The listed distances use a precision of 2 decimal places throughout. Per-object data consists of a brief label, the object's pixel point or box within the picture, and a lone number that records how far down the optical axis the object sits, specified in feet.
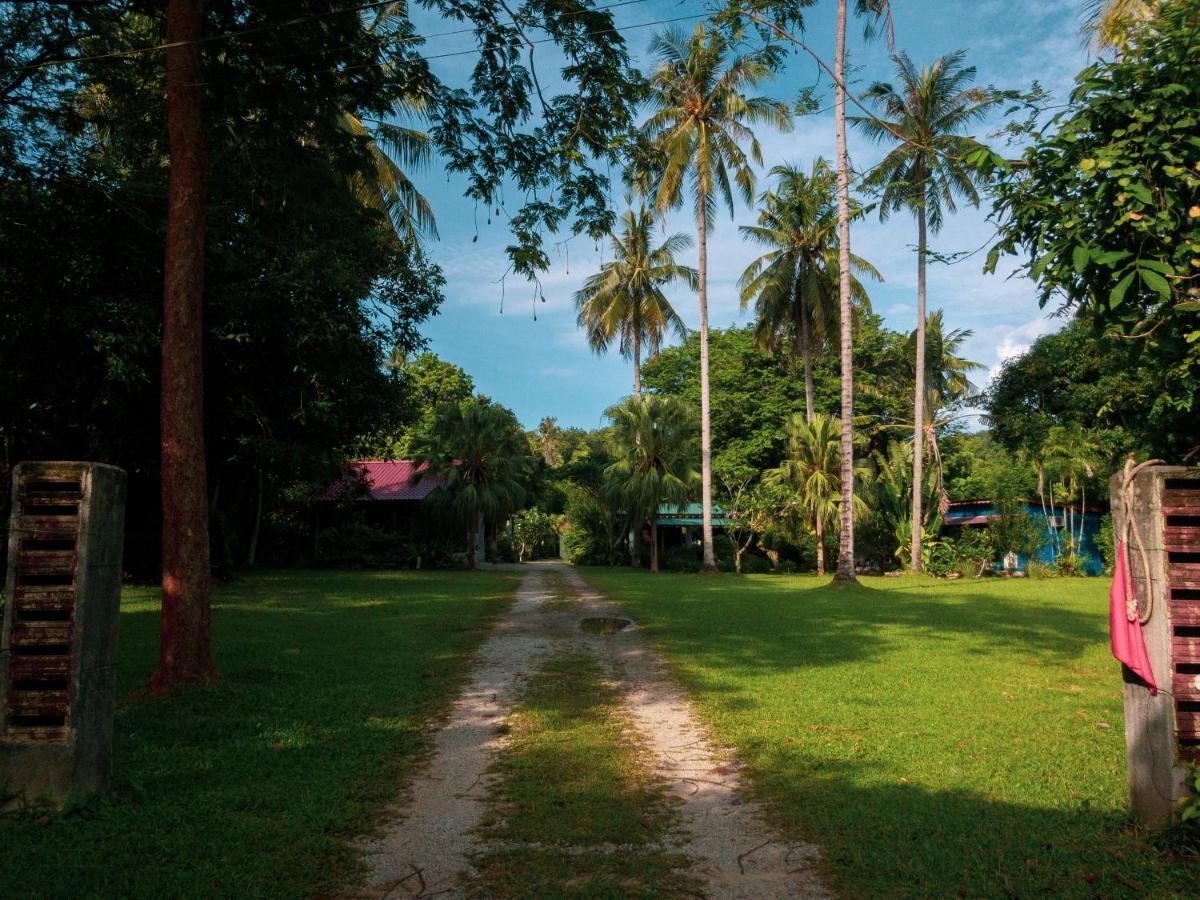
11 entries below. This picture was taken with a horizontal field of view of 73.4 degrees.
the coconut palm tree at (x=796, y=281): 104.94
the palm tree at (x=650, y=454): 102.68
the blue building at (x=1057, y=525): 97.87
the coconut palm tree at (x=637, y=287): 112.06
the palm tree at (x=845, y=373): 71.41
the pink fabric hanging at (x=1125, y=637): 12.80
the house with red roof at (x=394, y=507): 101.89
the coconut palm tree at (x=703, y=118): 85.56
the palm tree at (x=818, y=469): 99.95
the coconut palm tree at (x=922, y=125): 82.74
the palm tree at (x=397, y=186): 67.97
